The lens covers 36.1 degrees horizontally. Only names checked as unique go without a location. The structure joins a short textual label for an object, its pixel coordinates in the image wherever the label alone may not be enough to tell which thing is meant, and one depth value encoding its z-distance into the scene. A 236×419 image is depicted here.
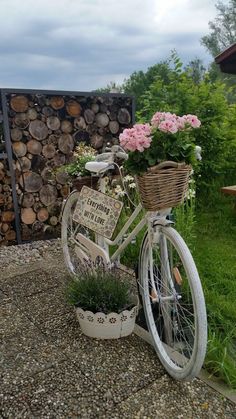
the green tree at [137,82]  25.87
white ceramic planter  1.93
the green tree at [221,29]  22.22
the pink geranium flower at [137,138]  1.61
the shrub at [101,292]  1.97
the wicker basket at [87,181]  2.41
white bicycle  1.51
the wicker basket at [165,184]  1.60
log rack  3.52
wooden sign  2.13
